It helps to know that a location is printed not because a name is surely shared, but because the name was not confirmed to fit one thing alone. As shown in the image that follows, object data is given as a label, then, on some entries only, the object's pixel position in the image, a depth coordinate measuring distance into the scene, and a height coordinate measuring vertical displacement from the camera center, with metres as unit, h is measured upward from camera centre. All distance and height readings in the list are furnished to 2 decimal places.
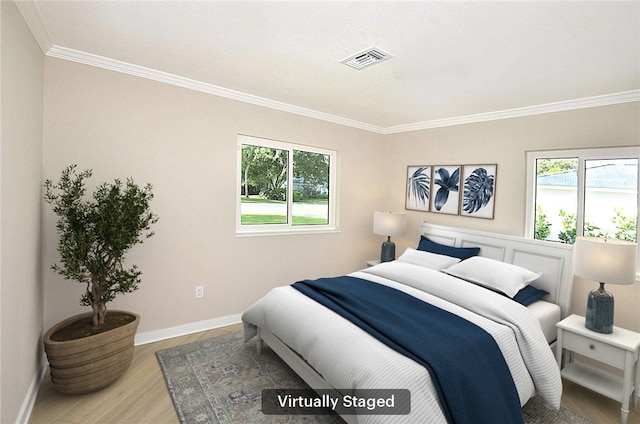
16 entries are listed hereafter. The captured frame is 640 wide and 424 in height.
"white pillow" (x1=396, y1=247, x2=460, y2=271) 3.41 -0.56
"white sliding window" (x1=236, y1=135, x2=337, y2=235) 3.59 +0.23
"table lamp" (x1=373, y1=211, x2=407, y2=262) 4.14 -0.25
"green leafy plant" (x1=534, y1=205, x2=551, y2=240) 3.29 -0.15
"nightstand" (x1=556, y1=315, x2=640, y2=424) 2.14 -1.02
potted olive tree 2.10 -0.55
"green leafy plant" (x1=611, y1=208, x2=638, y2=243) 2.76 -0.11
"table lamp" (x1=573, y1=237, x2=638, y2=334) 2.27 -0.41
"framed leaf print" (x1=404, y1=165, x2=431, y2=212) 4.26 +0.29
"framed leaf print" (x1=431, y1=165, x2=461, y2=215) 3.97 +0.26
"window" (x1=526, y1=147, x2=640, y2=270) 2.80 +0.18
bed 1.69 -0.82
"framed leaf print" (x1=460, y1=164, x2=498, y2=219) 3.65 +0.23
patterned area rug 2.06 -1.34
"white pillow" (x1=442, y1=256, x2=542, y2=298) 2.79 -0.59
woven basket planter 2.06 -1.07
